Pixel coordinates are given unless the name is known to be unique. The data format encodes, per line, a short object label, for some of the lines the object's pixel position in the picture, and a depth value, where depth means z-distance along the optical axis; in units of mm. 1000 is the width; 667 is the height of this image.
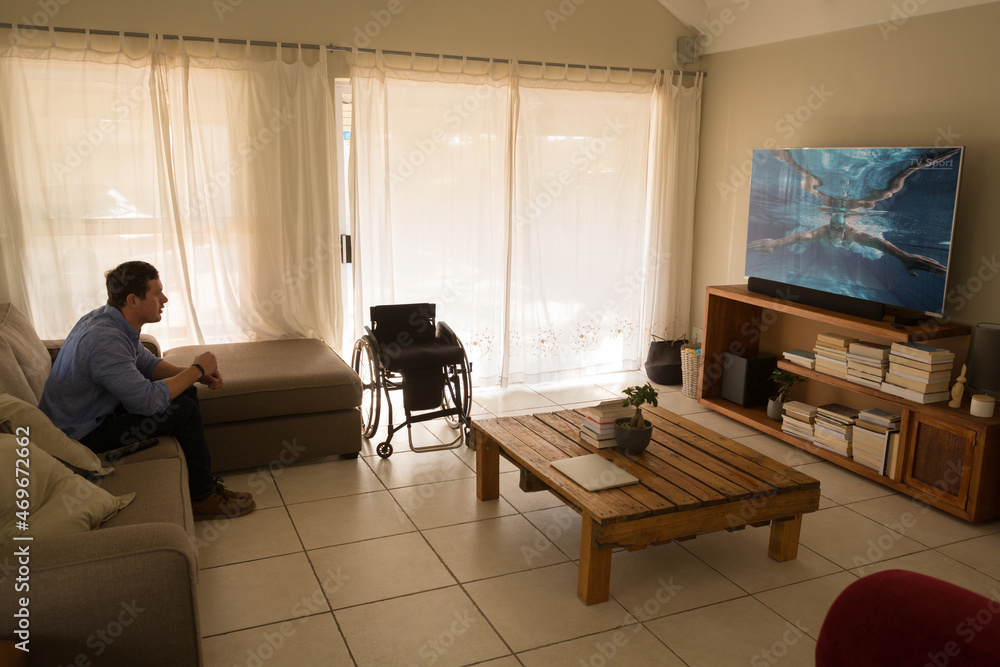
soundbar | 3701
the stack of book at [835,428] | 3762
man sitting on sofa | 2809
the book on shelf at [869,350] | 3568
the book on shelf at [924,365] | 3336
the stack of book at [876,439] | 3533
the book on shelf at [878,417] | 3547
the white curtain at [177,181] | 3934
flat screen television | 3475
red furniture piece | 1375
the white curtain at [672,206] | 5184
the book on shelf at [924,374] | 3348
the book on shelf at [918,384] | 3363
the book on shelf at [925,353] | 3330
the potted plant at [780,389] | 4277
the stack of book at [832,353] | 3793
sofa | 1671
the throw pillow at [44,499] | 1855
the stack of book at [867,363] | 3572
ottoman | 3557
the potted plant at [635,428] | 2977
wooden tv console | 3160
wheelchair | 3938
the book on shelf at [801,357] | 4020
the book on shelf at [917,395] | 3380
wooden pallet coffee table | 2533
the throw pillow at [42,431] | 2240
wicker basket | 4887
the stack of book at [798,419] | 4008
